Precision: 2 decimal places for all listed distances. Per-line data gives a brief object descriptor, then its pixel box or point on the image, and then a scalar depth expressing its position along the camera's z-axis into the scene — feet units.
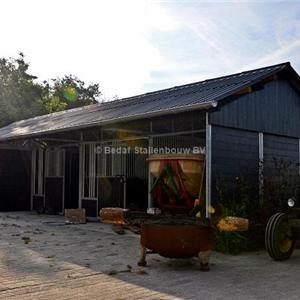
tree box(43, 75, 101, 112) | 111.52
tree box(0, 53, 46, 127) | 90.41
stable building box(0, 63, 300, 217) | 25.77
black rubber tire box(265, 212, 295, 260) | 20.00
